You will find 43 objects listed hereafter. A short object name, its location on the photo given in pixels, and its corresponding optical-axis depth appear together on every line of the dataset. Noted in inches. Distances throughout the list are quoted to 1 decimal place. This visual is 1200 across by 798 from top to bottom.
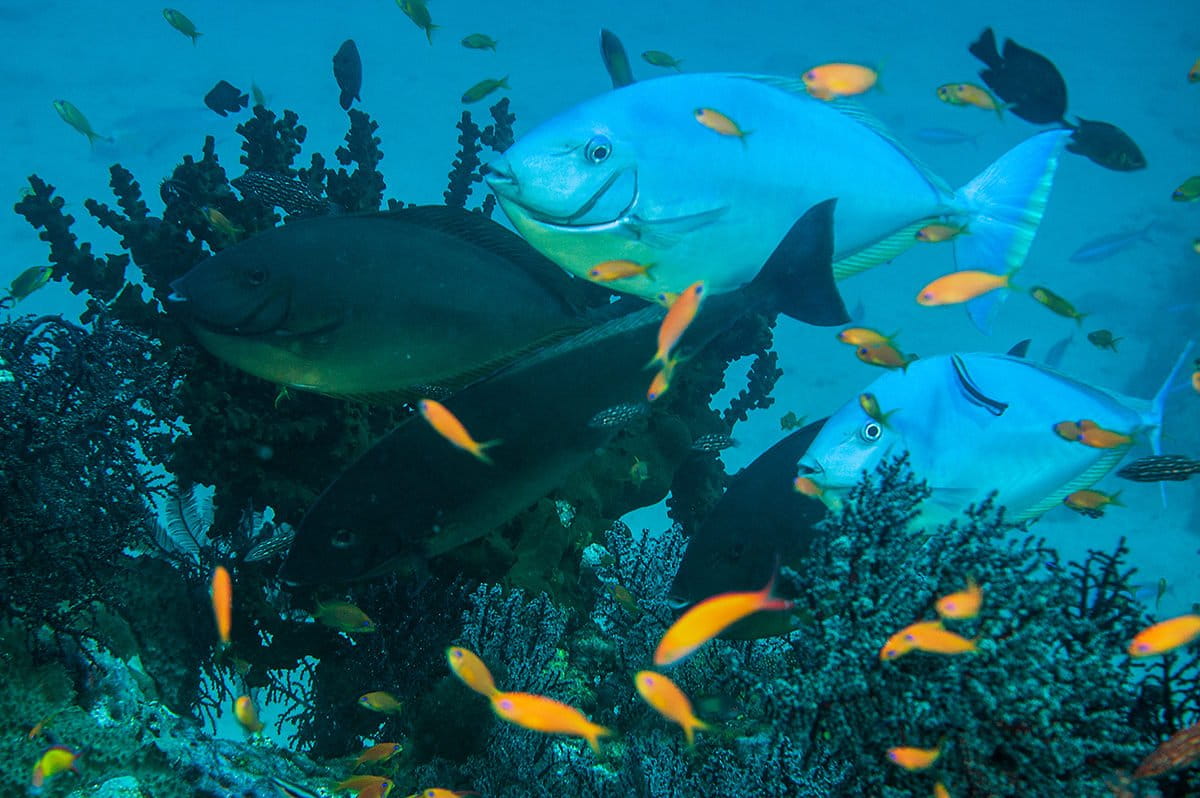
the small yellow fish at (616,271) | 80.7
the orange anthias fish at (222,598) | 103.3
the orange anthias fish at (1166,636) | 81.3
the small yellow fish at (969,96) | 219.3
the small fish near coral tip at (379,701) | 123.7
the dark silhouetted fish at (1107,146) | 206.1
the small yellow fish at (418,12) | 315.0
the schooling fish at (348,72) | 278.8
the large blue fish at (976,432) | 94.7
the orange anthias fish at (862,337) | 145.3
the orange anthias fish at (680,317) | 76.8
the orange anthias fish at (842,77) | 155.0
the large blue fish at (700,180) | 75.5
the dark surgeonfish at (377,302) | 77.5
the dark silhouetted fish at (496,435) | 80.7
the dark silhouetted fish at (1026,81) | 193.9
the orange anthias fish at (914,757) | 74.9
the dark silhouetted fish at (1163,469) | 124.1
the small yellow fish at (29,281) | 201.3
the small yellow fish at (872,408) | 93.1
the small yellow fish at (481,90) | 308.3
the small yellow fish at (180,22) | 384.5
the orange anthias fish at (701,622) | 72.8
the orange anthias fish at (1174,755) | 70.6
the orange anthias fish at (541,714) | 79.4
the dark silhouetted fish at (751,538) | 102.0
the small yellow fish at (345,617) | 126.6
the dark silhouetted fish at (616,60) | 180.2
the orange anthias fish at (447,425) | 78.9
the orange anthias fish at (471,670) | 95.3
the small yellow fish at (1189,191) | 243.1
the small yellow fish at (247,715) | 124.0
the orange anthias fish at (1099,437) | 94.5
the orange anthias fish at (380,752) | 119.5
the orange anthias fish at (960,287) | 104.9
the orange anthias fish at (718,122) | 79.4
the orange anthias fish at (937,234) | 108.9
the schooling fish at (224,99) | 298.7
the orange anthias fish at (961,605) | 78.1
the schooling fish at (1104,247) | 439.4
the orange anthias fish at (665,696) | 78.4
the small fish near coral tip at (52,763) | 85.6
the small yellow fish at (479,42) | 365.7
